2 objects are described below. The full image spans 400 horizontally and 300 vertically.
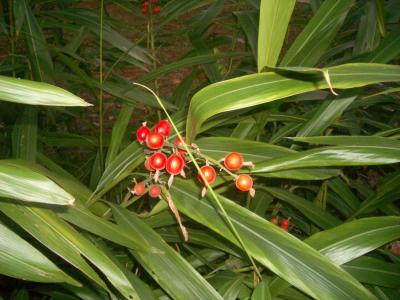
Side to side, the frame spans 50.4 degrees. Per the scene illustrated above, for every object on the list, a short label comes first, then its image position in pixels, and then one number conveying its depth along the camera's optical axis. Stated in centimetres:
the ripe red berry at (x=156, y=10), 106
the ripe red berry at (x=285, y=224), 87
